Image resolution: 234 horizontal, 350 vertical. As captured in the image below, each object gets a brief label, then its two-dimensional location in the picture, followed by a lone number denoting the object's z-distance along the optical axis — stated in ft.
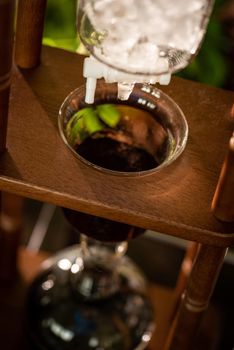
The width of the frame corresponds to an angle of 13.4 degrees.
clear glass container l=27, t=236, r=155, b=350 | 2.63
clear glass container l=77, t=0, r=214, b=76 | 1.76
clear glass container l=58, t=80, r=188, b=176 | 2.12
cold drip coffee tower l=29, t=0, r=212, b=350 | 1.79
